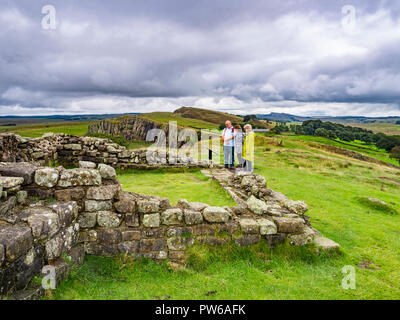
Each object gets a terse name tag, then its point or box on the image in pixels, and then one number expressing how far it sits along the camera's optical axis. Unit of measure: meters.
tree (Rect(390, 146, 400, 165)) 40.70
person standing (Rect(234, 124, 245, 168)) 12.93
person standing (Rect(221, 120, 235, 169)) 13.92
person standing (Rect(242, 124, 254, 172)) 11.95
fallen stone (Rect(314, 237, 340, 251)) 6.30
